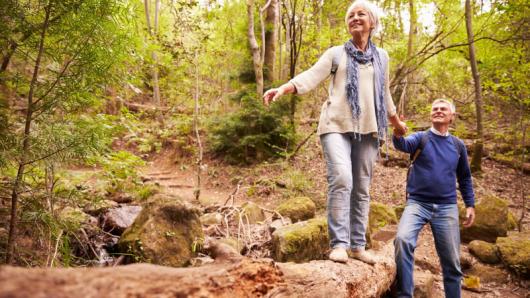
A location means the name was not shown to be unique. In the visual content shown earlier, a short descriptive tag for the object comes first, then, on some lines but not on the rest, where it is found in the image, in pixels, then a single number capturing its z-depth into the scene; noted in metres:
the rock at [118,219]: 5.40
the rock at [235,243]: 4.43
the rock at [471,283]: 4.71
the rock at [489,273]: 5.01
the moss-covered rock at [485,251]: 5.38
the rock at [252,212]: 6.07
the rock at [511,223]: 6.84
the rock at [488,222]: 6.10
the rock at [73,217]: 3.62
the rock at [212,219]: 6.02
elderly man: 3.28
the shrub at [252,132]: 10.12
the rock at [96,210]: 5.56
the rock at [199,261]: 4.10
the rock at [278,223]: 5.32
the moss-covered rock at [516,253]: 4.88
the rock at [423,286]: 3.99
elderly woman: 2.80
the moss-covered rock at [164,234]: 4.27
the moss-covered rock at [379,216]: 6.63
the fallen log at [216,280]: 1.19
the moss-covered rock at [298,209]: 6.38
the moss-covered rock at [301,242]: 4.12
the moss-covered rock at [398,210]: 7.68
